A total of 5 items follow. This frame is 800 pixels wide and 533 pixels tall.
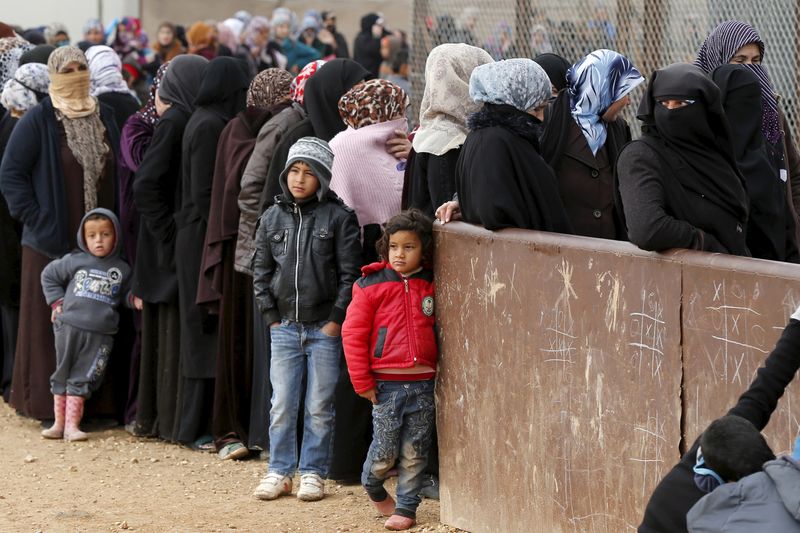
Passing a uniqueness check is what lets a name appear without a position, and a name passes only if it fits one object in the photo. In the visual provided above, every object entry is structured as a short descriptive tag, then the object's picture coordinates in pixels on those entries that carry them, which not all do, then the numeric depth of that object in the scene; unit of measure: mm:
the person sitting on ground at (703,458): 6895
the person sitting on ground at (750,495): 5852
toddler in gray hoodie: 15289
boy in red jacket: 11070
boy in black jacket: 12164
